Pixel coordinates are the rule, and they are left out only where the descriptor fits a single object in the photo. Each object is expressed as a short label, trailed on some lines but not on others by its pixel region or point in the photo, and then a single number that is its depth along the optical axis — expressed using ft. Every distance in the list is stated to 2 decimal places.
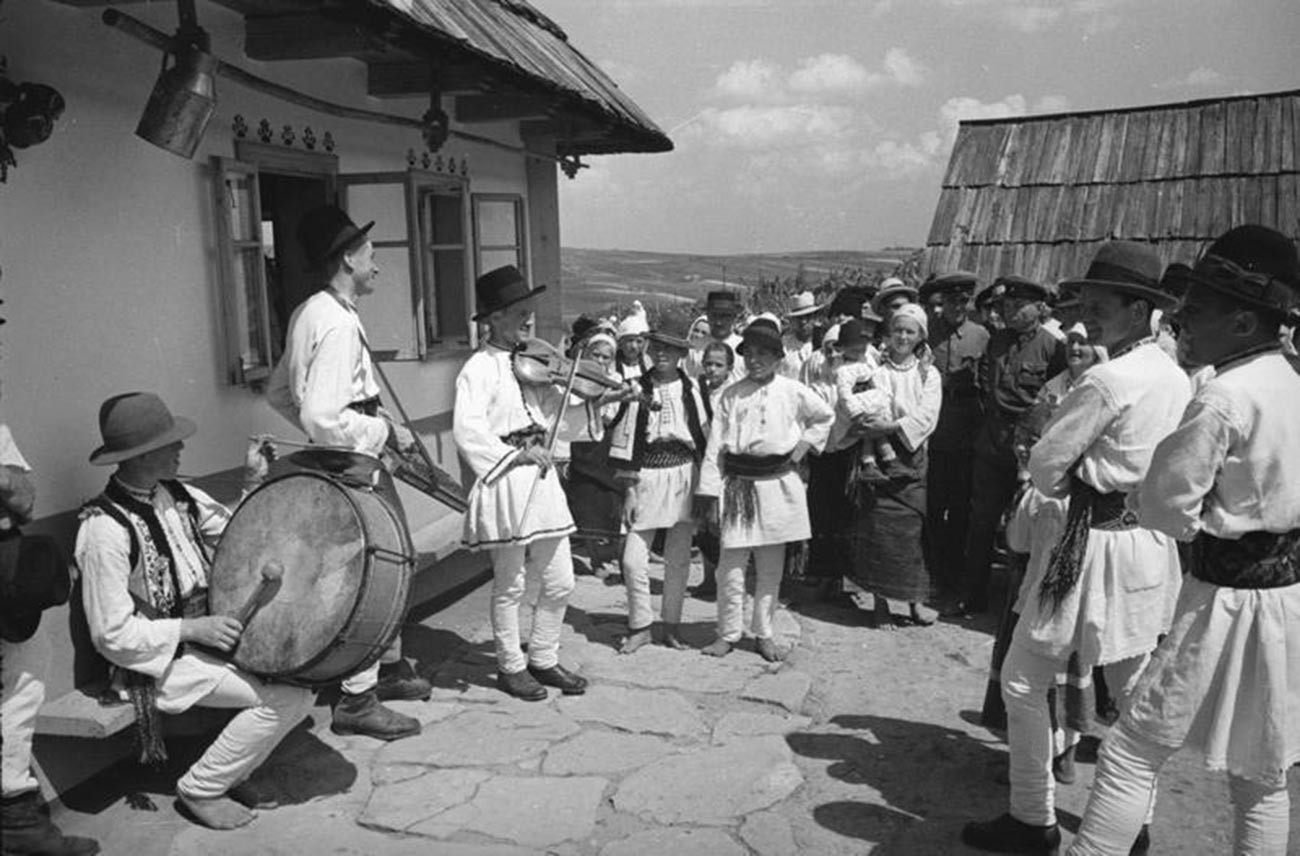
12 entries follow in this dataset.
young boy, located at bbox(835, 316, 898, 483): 20.93
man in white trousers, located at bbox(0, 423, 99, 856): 11.21
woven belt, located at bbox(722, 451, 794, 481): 18.62
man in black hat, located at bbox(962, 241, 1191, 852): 11.60
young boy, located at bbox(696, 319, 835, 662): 18.48
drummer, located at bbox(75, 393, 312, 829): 12.19
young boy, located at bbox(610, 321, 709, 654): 19.15
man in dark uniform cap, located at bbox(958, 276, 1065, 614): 20.61
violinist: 16.48
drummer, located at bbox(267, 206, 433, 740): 14.33
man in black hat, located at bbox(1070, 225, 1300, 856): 9.54
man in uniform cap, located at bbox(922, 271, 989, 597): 22.53
